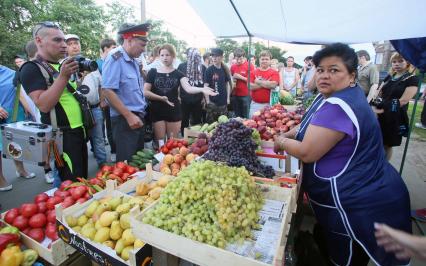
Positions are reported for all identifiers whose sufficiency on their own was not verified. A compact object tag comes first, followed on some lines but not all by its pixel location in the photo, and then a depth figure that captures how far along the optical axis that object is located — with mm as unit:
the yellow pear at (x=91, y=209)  1784
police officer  2850
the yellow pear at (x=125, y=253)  1517
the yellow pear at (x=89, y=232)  1620
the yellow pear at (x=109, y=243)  1590
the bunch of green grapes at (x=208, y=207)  1297
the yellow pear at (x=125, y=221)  1645
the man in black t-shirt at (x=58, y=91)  2240
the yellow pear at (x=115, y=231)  1614
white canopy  2435
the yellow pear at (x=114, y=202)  1807
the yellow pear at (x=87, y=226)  1670
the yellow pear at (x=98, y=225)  1666
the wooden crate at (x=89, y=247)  1443
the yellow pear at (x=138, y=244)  1501
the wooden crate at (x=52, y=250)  1627
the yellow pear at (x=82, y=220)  1728
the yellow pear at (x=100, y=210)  1737
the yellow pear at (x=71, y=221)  1678
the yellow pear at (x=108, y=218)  1658
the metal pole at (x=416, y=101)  3584
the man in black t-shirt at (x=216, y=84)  5852
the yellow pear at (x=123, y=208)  1722
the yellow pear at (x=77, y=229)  1656
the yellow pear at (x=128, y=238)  1571
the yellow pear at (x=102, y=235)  1597
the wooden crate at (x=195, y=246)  1173
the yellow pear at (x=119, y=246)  1558
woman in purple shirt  1695
